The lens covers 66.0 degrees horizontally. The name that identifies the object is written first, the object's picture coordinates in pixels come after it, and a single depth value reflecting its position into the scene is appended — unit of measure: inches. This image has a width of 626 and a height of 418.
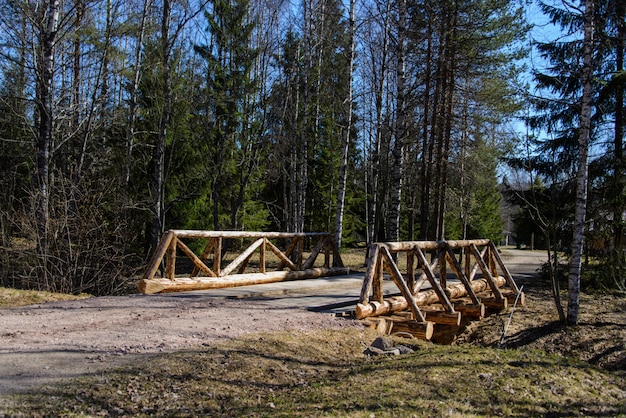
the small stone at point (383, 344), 251.0
